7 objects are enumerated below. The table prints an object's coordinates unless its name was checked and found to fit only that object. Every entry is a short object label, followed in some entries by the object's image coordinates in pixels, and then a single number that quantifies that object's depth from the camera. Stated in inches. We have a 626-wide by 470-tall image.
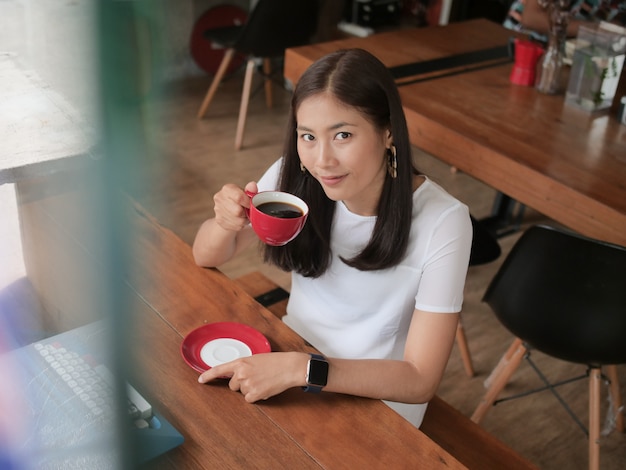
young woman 44.7
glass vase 86.6
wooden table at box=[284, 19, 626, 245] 69.1
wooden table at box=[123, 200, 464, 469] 38.5
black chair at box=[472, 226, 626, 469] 60.7
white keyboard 14.6
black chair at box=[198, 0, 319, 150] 130.9
